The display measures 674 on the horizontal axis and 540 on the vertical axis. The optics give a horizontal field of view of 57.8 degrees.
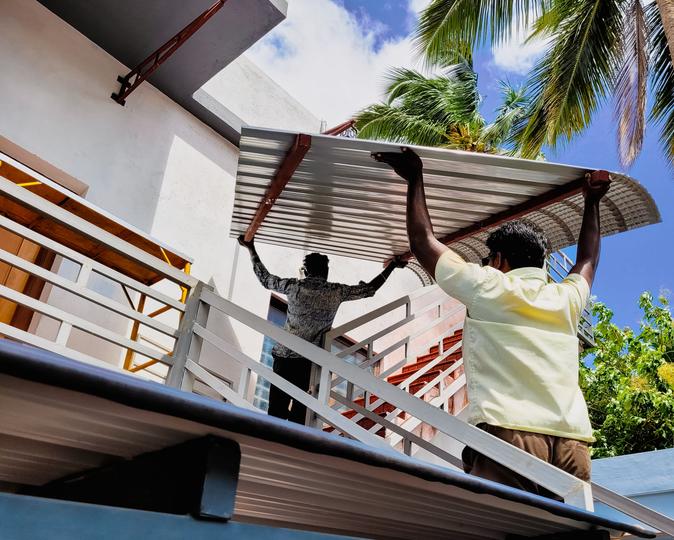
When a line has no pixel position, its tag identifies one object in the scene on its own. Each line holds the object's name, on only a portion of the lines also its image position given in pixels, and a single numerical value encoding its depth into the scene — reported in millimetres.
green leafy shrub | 16375
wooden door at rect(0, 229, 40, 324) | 5762
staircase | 6465
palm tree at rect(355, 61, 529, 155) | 14438
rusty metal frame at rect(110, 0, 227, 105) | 6586
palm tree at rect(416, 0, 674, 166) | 8531
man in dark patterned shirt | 5016
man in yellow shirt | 2625
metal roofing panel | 3703
